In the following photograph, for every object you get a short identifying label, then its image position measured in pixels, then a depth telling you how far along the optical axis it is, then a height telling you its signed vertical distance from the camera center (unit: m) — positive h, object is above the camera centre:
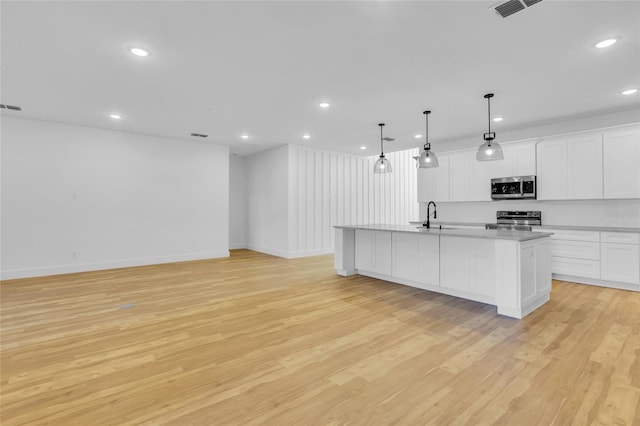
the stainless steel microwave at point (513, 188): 5.56 +0.48
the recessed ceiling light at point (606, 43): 2.78 +1.61
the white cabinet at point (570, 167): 4.95 +0.79
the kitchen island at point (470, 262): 3.45 -0.67
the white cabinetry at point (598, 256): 4.45 -0.70
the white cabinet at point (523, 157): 5.61 +1.06
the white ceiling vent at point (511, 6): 2.22 +1.58
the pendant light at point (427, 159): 4.43 +0.80
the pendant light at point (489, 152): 3.85 +0.79
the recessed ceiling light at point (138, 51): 2.92 +1.63
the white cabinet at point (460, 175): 6.58 +0.84
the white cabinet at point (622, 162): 4.60 +0.79
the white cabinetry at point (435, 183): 6.99 +0.73
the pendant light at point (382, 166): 5.09 +0.81
